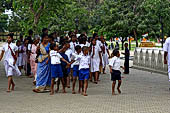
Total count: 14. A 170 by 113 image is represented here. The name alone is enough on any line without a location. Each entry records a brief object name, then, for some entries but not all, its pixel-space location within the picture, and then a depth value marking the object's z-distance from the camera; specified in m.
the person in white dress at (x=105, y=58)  20.28
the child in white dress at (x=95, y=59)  16.50
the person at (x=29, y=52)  17.50
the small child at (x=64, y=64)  13.56
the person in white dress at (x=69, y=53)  14.51
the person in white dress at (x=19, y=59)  19.69
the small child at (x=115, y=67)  12.70
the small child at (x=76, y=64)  13.00
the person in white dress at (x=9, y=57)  13.47
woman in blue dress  13.26
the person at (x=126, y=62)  20.64
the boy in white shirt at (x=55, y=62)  12.92
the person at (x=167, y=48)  13.99
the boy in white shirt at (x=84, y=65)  12.73
